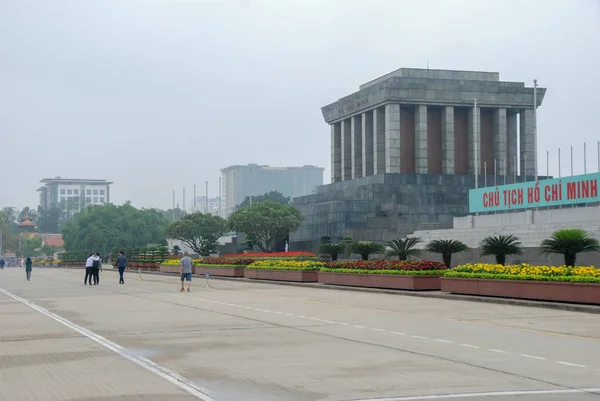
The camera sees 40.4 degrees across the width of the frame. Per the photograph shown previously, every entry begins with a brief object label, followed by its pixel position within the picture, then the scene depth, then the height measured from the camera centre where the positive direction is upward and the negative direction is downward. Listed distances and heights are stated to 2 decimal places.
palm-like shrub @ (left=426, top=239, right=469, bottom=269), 33.41 +0.10
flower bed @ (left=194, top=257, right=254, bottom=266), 50.47 -0.82
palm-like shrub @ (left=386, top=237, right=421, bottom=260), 35.88 +0.01
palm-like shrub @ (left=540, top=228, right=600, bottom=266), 26.52 +0.19
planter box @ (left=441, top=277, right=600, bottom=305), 21.88 -1.17
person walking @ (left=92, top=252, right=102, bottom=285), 43.26 -1.10
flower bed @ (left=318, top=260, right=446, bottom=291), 30.19 -0.98
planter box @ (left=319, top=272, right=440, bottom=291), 30.17 -1.26
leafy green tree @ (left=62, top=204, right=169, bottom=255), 122.00 +3.03
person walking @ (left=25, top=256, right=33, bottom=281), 54.09 -1.26
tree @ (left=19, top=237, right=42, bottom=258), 178.55 +0.48
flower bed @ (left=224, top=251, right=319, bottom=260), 54.94 -0.49
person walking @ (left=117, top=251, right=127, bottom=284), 43.71 -0.84
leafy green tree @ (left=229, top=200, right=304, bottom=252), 75.31 +2.62
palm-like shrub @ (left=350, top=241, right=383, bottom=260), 39.84 +0.06
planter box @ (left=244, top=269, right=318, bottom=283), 39.92 -1.35
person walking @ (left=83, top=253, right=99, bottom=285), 43.34 -0.91
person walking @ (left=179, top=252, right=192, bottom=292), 34.34 -0.82
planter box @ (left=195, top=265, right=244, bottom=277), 49.50 -1.39
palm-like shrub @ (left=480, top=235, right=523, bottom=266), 30.81 +0.06
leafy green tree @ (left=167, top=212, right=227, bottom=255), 87.12 +2.04
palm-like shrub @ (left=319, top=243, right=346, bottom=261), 45.53 +0.00
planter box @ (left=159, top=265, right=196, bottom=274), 61.41 -1.55
